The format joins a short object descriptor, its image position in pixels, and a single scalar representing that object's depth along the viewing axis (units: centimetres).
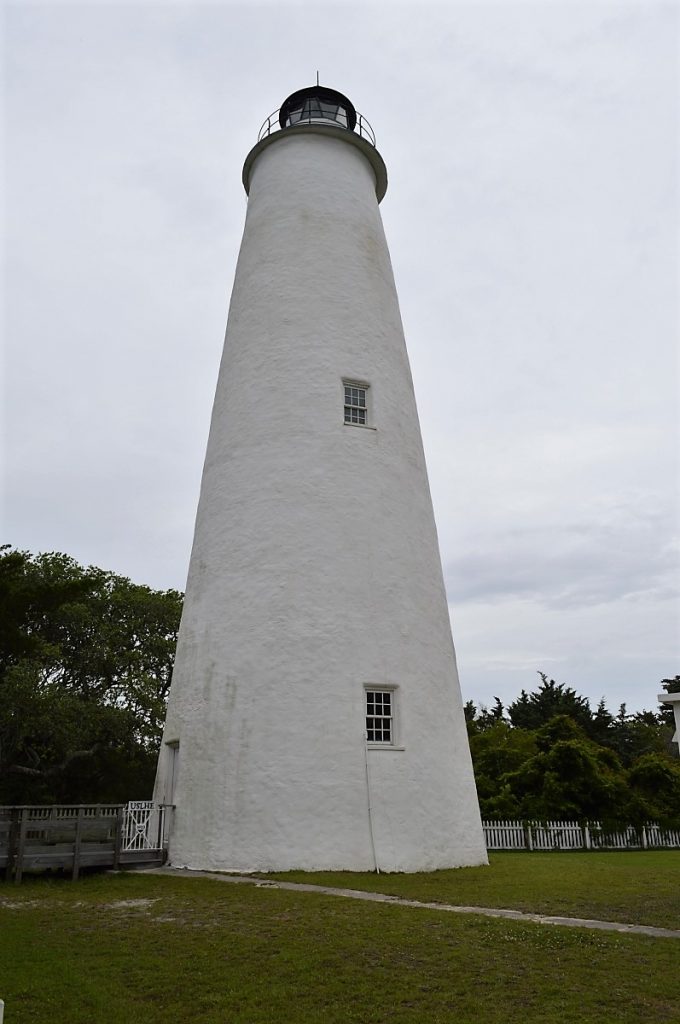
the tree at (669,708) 4565
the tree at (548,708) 3544
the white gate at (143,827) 1469
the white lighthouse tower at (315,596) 1378
